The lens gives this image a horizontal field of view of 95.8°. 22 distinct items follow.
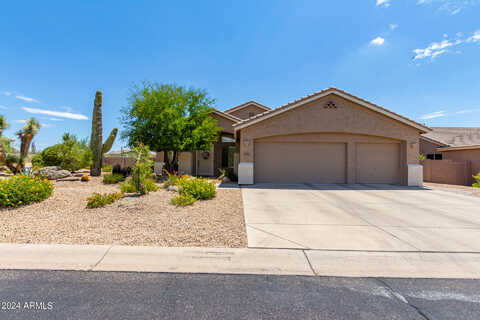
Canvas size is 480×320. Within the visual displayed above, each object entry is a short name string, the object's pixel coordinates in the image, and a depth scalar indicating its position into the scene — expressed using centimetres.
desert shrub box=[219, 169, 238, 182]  1334
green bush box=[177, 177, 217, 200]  756
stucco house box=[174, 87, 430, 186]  1196
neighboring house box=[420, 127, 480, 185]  1550
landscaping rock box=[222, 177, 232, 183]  1281
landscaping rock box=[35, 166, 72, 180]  1204
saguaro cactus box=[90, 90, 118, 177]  1331
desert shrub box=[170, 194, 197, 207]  657
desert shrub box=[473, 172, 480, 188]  1271
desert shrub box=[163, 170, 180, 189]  950
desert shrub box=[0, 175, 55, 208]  604
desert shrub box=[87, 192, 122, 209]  624
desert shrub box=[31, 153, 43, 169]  1521
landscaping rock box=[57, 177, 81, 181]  1229
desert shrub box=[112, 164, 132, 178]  1305
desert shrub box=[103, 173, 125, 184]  1123
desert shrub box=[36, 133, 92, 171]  1503
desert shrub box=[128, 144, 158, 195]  770
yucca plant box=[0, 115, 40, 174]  1476
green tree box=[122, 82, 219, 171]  1277
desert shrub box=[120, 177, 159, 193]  774
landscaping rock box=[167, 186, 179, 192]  877
